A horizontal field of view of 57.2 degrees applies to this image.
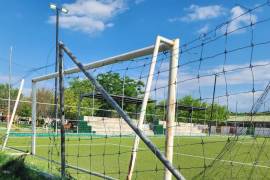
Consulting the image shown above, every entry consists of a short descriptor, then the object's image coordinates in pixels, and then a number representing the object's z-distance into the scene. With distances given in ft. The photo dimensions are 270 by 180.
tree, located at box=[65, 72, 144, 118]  58.26
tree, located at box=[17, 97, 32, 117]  70.49
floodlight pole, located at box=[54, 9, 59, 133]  50.41
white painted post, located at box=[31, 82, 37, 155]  19.21
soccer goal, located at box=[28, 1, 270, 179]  7.68
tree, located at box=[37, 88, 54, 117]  100.66
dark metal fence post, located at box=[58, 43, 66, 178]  10.22
